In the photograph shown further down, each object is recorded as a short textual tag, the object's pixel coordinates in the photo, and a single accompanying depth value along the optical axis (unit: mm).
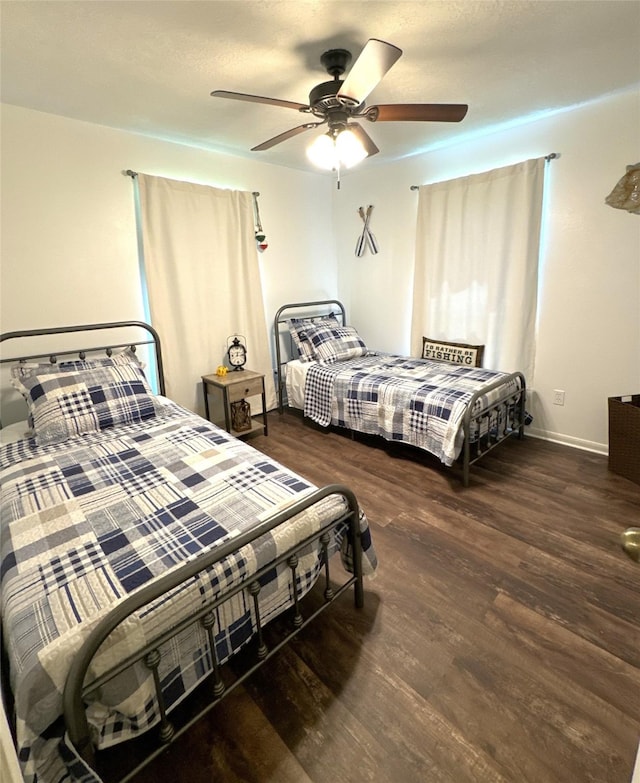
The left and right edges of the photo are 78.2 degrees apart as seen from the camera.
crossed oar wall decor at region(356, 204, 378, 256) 4171
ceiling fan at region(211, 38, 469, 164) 1676
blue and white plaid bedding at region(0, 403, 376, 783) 982
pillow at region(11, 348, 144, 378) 2330
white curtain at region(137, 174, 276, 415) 3092
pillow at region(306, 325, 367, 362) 3803
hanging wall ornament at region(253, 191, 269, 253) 3688
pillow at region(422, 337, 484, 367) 3486
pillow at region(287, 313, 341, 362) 3840
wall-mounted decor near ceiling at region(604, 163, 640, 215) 1390
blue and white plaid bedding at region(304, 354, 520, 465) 2689
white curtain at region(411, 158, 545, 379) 3068
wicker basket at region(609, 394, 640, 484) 2555
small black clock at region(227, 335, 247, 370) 3621
